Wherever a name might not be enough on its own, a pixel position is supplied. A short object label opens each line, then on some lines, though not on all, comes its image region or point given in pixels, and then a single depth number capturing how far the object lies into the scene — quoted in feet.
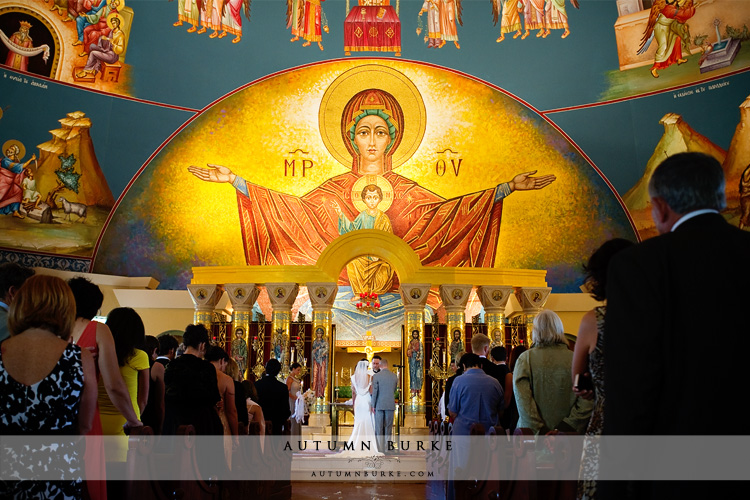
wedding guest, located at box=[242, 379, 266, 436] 22.43
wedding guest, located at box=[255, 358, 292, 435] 25.38
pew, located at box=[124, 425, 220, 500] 13.16
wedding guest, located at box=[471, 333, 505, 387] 21.98
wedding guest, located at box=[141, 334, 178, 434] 16.94
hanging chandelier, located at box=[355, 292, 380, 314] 71.26
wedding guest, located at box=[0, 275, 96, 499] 9.50
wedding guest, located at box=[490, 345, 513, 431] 21.57
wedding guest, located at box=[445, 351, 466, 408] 21.57
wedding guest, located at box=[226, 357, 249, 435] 20.15
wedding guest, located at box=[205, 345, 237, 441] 17.90
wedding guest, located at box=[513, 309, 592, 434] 14.92
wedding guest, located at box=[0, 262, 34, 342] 13.24
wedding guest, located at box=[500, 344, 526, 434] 21.09
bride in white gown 37.96
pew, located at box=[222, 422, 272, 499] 19.40
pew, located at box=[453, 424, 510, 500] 16.33
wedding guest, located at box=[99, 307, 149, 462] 14.61
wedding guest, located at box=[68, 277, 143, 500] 12.78
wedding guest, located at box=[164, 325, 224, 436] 15.99
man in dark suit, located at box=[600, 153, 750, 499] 6.73
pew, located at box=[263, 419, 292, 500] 23.89
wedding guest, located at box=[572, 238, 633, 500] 10.16
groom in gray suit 37.04
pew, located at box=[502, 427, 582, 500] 13.47
